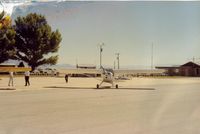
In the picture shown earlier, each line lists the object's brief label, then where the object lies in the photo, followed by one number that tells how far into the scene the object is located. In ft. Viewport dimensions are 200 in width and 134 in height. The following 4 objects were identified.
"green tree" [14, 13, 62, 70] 135.06
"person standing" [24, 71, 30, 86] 67.36
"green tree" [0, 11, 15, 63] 122.11
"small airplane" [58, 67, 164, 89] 69.46
